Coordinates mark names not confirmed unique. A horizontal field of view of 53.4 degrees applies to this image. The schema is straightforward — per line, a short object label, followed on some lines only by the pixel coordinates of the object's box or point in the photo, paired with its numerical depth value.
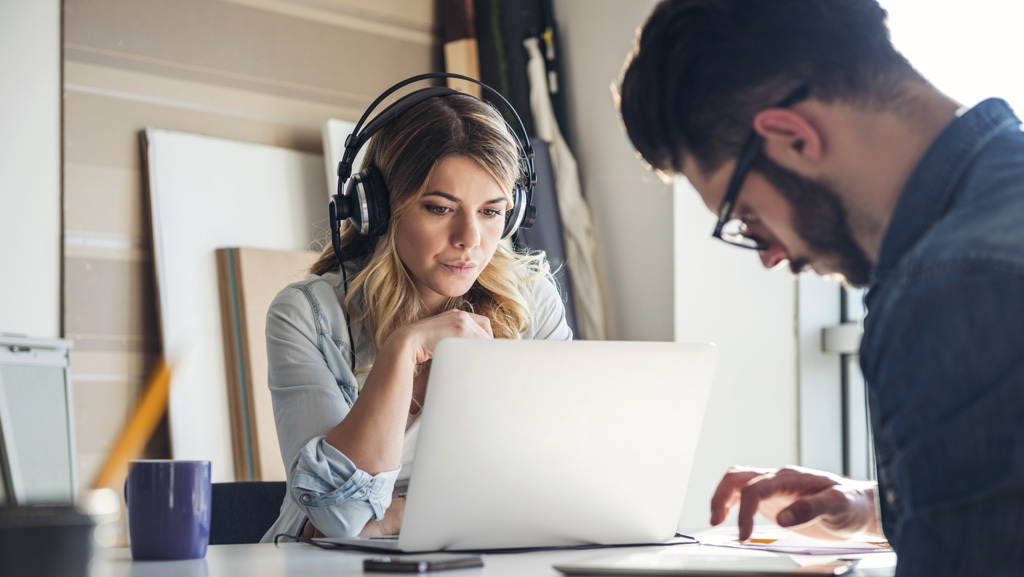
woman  1.44
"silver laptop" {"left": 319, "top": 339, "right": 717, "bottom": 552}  1.07
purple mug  1.13
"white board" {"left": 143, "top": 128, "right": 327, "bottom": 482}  2.97
